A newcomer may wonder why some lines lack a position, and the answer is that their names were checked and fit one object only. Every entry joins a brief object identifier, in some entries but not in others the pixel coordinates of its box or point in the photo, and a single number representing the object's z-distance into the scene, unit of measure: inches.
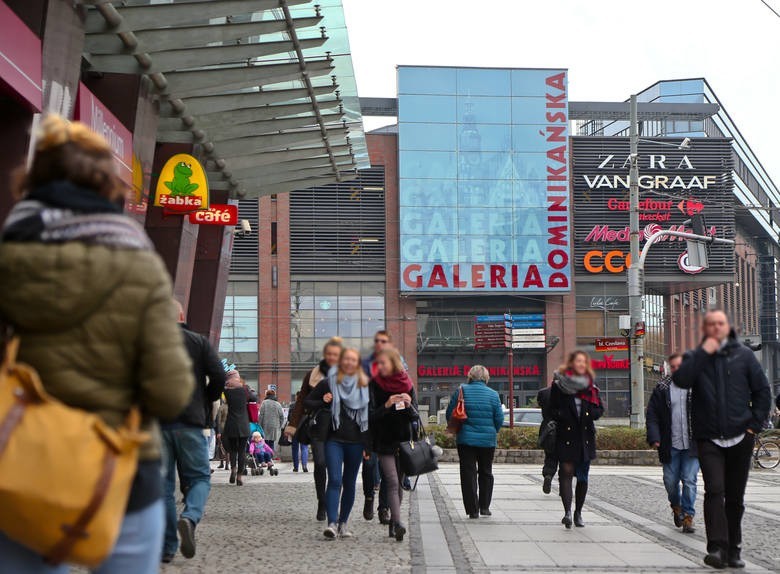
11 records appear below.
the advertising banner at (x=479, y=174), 2450.8
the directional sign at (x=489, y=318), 2522.1
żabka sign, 773.9
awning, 598.9
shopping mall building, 2456.9
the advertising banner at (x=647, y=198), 2559.1
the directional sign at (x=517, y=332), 1204.5
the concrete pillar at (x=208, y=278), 1026.7
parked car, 1267.0
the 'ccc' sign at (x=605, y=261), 2564.0
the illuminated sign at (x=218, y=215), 885.8
